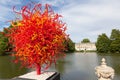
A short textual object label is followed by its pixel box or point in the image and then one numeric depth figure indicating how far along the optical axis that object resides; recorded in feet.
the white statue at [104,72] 8.94
